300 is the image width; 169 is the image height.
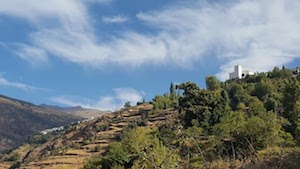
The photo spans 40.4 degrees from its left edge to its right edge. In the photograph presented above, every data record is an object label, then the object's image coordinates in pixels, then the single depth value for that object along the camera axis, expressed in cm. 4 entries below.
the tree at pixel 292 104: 5222
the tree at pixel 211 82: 11609
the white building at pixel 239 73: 16098
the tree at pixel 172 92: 13512
